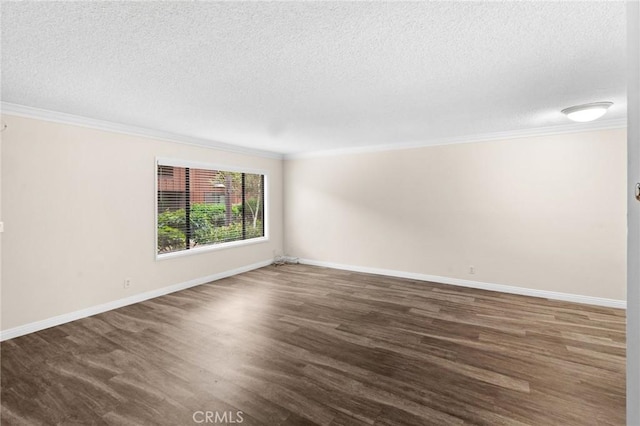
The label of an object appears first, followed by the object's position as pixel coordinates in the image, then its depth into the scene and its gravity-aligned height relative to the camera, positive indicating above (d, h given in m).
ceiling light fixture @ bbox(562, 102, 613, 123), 3.22 +1.07
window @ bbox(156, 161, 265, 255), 4.81 +0.08
